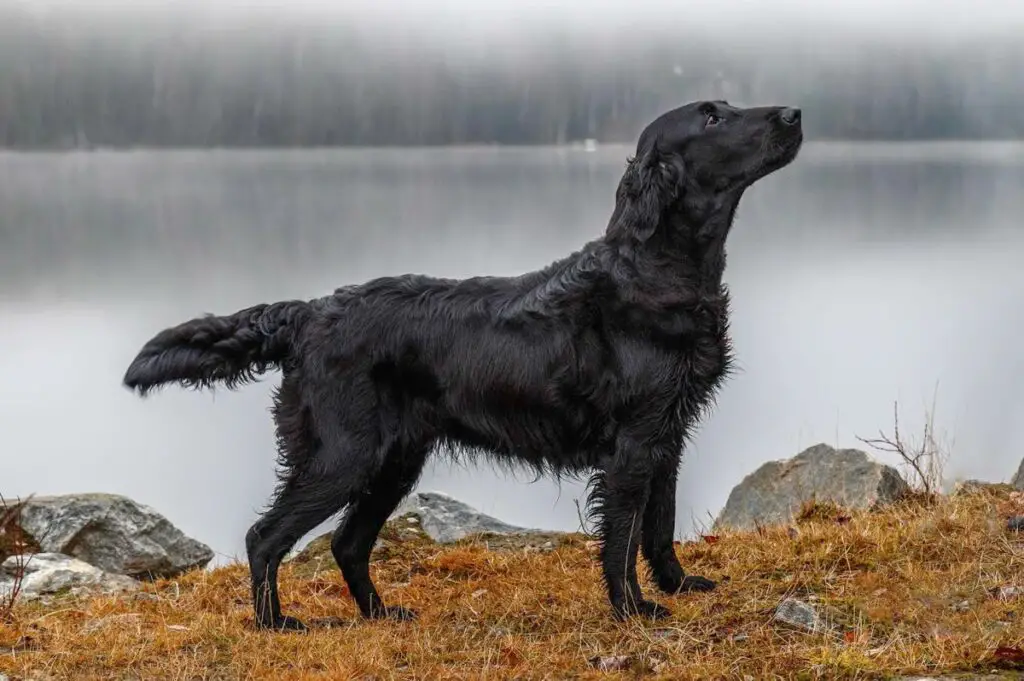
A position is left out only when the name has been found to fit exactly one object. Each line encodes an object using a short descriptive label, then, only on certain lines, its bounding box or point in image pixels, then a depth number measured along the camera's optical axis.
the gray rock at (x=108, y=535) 14.77
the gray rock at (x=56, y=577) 12.63
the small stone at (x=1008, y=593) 9.86
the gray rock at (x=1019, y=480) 14.45
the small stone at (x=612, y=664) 9.11
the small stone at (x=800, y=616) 9.43
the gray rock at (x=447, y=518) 14.34
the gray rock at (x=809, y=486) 14.56
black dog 10.19
